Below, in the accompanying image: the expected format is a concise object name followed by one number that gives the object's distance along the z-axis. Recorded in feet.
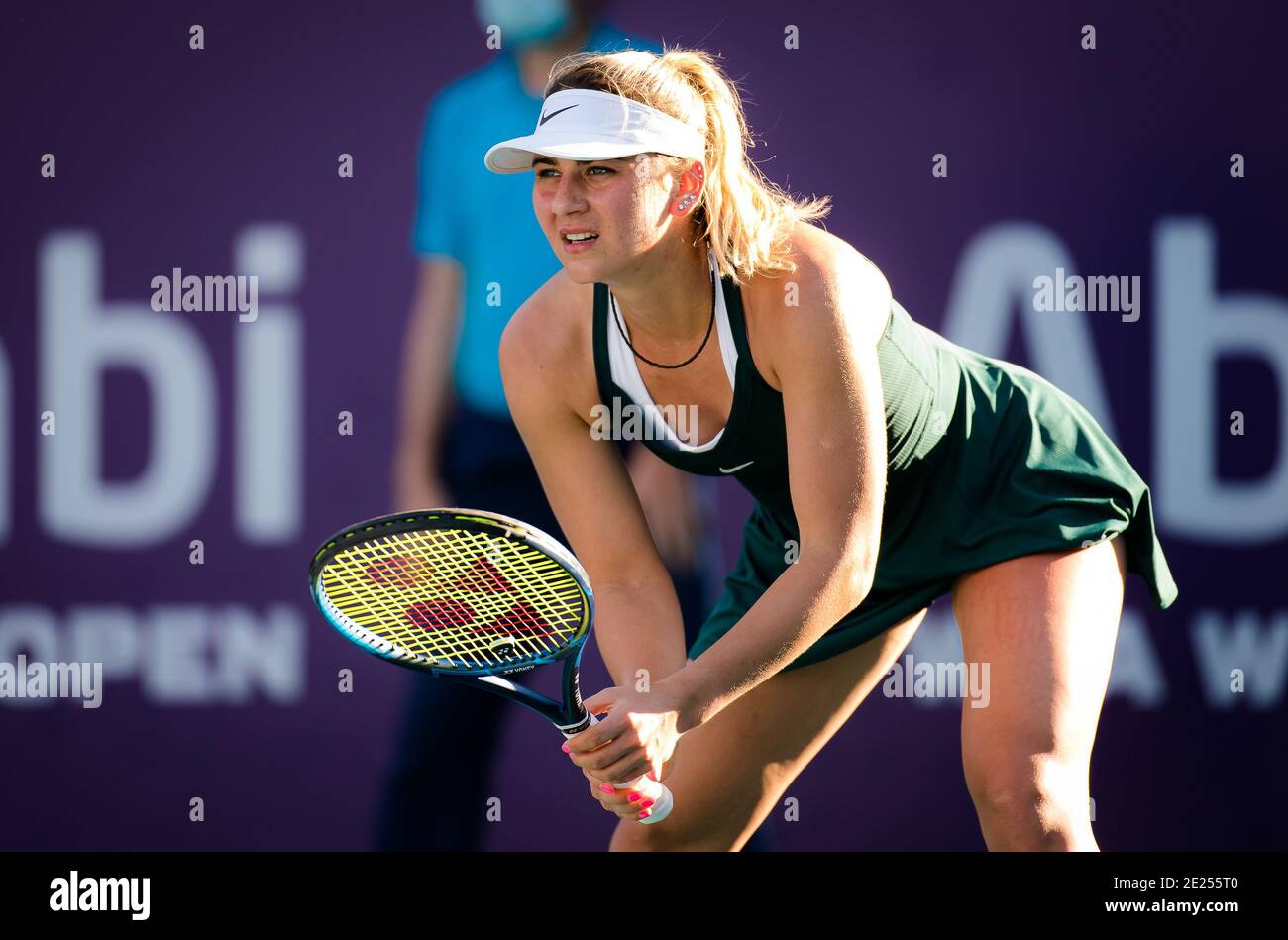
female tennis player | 15.43
